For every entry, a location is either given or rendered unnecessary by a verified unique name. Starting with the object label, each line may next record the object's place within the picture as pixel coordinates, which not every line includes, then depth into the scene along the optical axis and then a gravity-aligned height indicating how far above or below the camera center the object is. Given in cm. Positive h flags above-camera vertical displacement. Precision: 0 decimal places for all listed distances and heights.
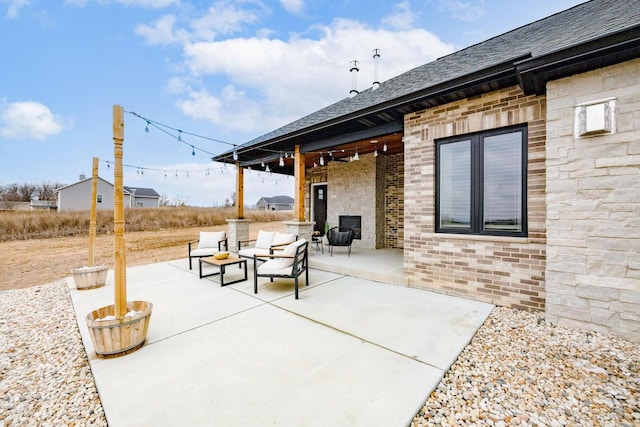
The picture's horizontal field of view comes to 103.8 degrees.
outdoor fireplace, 811 -36
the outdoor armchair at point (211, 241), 614 -72
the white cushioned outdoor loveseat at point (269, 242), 576 -70
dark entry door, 957 +23
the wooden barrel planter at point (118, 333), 228 -113
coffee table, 453 -96
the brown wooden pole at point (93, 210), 454 +4
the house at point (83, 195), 2414 +169
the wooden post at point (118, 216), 249 -4
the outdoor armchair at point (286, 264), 402 -90
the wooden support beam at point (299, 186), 621 +65
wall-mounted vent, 265 +101
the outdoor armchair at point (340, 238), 654 -69
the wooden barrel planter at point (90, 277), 446 -117
